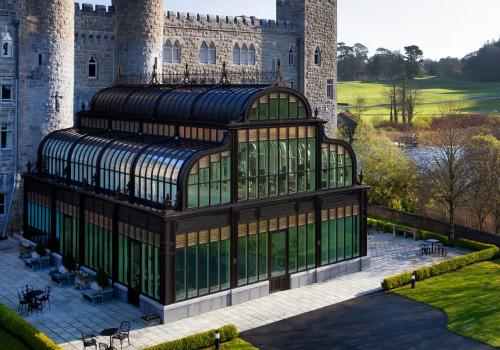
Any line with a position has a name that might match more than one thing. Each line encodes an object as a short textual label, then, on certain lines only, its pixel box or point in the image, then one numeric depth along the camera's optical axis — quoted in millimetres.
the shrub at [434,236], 42031
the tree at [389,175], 51281
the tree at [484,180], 45062
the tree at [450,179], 43312
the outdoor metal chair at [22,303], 29047
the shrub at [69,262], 33625
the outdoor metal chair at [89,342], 24844
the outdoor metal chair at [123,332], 25188
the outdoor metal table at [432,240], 40144
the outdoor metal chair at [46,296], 29078
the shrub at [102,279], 30859
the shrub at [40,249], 36125
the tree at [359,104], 93400
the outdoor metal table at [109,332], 25078
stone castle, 41125
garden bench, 42844
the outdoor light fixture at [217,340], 25266
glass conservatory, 29219
